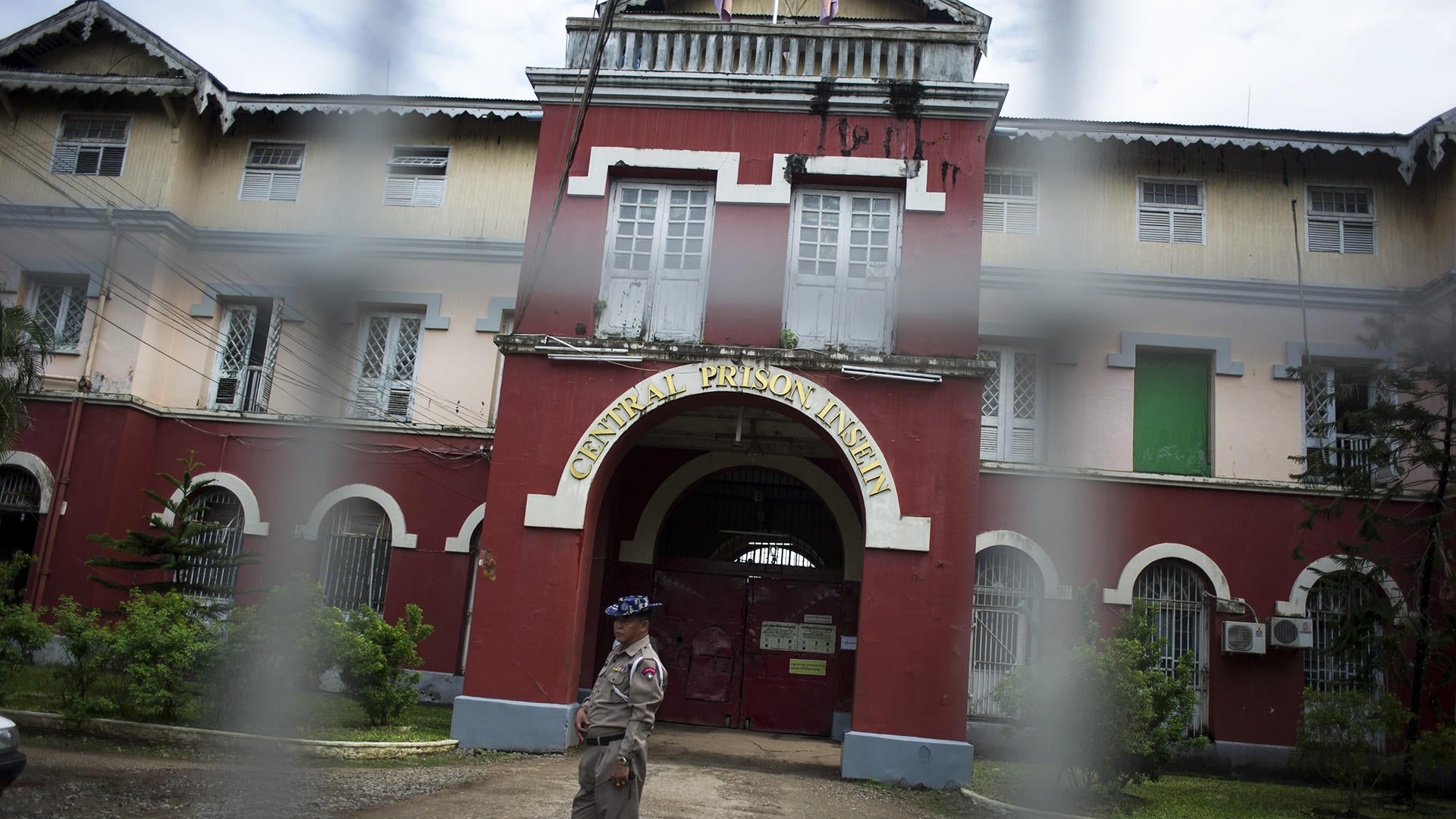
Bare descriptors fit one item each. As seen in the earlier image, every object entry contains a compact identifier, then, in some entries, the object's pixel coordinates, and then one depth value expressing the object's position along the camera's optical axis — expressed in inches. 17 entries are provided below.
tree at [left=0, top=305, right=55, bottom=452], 426.9
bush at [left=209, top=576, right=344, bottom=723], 391.2
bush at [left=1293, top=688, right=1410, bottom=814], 417.7
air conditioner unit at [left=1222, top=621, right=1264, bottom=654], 561.0
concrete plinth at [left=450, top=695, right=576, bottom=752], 448.1
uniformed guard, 249.8
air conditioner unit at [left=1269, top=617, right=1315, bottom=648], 563.5
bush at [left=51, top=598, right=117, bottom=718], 415.2
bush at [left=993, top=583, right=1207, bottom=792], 372.5
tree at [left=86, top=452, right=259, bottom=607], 518.9
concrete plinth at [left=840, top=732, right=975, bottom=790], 429.1
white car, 290.4
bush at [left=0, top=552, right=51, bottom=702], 415.2
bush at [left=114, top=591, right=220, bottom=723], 410.9
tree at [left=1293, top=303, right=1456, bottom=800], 427.5
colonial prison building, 463.8
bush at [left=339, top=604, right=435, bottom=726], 445.7
